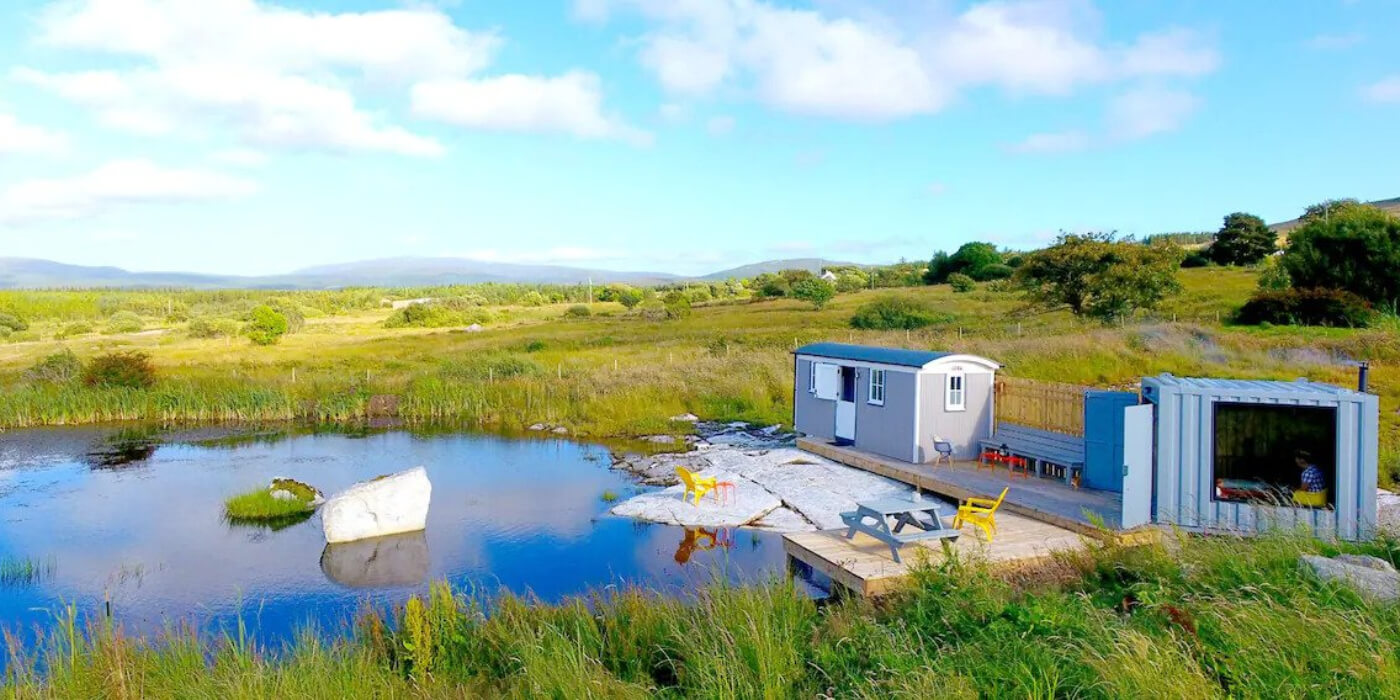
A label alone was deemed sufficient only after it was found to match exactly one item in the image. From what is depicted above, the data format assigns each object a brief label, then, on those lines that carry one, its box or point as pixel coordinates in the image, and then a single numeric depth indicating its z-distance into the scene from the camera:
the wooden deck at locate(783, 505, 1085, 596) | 8.50
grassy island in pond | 14.25
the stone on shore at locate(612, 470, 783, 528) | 13.00
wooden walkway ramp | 10.45
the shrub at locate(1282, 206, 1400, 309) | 32.94
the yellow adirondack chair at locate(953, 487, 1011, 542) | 9.93
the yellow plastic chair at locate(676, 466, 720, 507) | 13.76
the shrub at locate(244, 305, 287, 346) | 47.53
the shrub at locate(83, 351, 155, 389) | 25.31
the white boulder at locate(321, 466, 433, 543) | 12.71
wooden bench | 12.70
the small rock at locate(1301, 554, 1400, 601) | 6.14
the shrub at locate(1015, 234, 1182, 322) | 32.31
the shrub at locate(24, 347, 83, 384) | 26.41
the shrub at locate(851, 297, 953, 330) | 41.16
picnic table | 9.26
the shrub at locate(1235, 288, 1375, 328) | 28.89
